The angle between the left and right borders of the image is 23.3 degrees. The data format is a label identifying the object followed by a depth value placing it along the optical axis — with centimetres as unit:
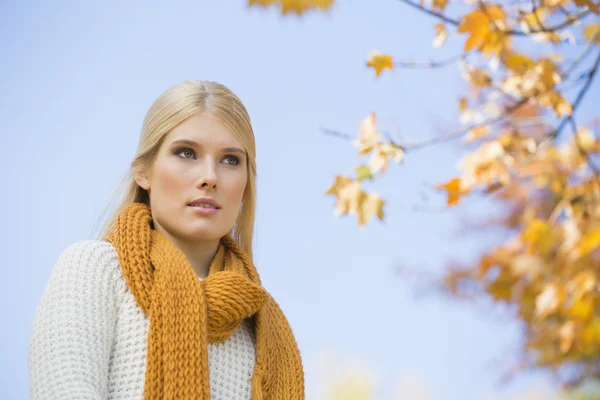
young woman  262
